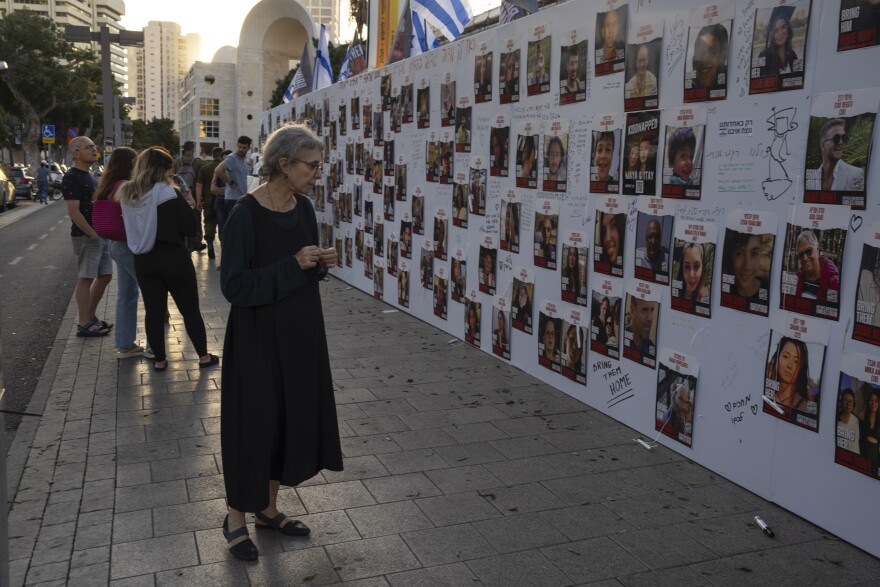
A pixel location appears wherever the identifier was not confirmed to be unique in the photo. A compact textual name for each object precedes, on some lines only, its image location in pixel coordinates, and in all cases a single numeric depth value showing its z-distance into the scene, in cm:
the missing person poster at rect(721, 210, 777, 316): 456
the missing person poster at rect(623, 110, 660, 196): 546
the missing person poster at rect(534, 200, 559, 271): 672
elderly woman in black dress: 387
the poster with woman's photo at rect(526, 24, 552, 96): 677
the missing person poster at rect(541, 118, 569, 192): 655
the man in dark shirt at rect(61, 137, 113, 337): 841
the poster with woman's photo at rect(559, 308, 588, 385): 641
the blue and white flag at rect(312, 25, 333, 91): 1511
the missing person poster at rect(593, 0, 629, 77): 577
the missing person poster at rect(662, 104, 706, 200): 504
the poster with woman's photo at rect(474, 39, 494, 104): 779
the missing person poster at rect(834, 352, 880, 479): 396
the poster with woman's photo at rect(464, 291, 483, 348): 820
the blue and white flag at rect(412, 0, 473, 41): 958
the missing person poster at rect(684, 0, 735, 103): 482
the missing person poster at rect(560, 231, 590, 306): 632
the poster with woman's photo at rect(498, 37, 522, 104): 727
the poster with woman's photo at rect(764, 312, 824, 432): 428
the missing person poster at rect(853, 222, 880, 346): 391
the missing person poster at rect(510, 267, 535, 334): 715
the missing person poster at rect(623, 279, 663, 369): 554
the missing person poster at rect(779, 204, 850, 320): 412
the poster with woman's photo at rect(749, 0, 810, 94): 429
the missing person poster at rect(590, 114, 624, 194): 587
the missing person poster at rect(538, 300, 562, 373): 675
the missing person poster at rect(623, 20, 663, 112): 541
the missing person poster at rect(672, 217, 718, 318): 500
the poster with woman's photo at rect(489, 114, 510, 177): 748
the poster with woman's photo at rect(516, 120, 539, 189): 701
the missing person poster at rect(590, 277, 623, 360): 595
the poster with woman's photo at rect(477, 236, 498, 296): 781
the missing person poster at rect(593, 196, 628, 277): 586
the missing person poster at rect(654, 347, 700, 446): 524
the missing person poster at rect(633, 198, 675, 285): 537
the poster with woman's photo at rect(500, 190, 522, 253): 734
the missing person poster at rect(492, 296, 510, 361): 761
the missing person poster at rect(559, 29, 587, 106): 626
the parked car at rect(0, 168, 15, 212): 3222
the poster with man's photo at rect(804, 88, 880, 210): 393
